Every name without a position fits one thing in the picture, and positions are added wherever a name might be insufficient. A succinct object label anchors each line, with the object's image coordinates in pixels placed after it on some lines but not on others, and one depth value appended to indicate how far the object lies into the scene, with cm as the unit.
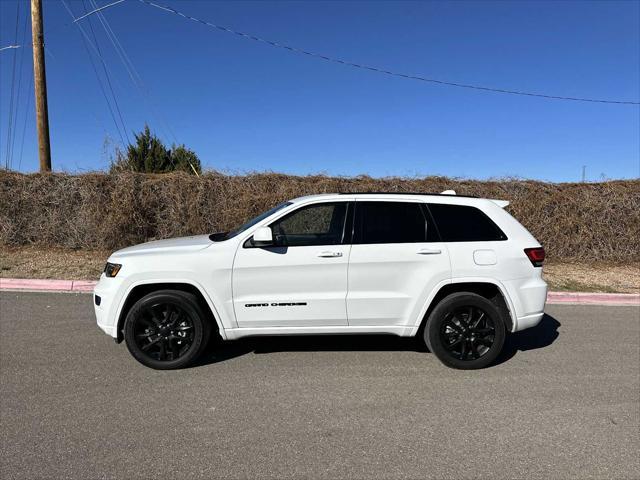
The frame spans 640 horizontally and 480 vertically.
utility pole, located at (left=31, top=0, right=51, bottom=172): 1237
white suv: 443
